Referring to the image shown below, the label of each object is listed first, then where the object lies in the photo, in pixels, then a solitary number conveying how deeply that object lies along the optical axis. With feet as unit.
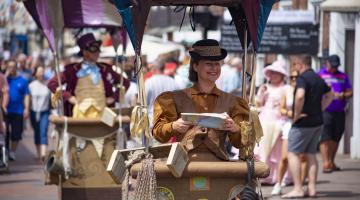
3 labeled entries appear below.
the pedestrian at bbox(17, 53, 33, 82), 89.01
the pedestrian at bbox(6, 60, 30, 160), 65.98
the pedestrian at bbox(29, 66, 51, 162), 65.92
